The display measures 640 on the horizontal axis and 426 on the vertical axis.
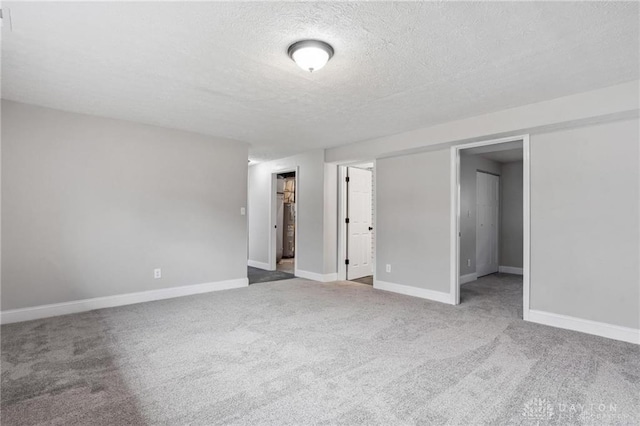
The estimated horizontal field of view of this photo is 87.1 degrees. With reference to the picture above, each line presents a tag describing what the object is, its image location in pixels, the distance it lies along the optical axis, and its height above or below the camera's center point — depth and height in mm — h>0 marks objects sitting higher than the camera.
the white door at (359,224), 6020 -197
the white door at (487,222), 6277 -166
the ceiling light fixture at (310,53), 2281 +1110
